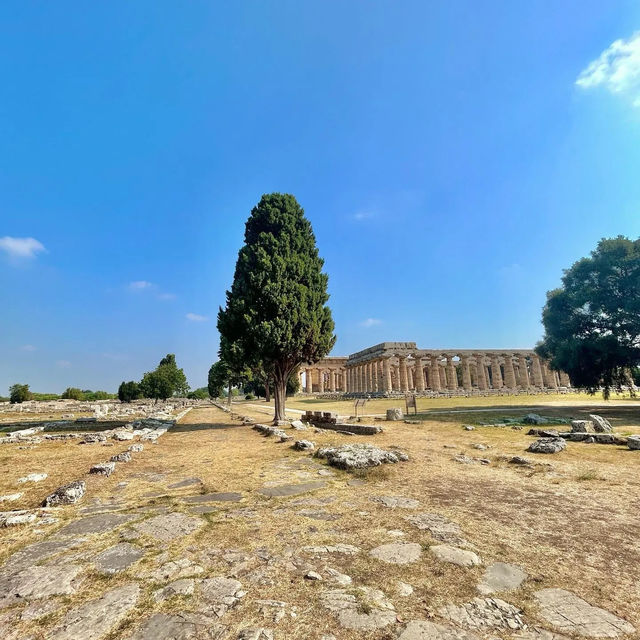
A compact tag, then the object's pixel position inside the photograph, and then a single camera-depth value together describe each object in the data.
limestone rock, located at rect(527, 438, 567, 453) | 10.11
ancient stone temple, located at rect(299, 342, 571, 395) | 75.38
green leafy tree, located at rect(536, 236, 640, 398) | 26.25
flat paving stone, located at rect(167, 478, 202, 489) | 6.90
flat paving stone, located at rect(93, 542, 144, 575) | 3.48
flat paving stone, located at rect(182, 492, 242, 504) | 5.79
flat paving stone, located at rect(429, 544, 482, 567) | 3.56
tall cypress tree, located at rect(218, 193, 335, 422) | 19.41
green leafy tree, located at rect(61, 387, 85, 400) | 75.19
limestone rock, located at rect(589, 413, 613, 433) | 14.12
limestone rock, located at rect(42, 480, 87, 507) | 5.70
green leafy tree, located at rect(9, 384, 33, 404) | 59.94
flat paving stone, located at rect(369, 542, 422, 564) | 3.63
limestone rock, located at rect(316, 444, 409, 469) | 8.23
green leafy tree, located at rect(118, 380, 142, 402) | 70.38
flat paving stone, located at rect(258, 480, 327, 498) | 6.18
